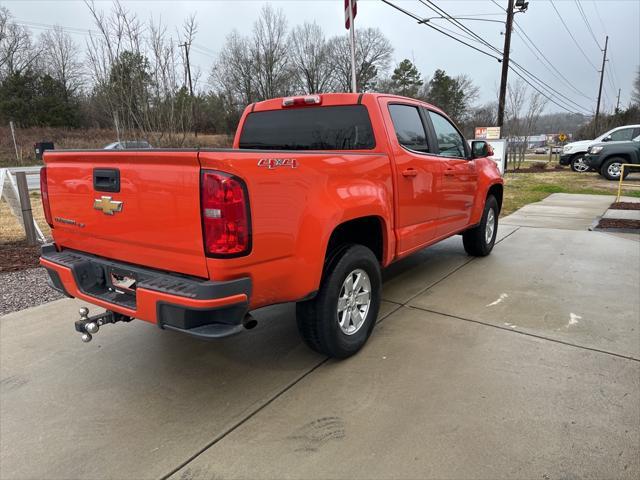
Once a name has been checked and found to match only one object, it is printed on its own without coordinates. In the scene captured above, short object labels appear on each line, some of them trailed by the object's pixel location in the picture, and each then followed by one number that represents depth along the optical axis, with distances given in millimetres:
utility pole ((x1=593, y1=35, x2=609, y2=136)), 42369
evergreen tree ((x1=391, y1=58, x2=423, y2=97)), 57625
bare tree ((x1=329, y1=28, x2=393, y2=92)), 51188
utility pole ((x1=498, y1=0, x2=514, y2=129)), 18672
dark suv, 15569
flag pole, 8102
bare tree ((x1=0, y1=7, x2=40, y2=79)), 41781
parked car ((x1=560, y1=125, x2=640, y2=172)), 16703
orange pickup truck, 2207
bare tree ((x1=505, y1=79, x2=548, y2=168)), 27969
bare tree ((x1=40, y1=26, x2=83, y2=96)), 38312
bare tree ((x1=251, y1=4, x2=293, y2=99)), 43062
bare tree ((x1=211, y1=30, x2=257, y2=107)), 43750
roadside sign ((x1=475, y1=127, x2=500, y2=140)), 16766
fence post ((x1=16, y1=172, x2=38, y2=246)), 5973
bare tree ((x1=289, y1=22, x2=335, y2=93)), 47125
